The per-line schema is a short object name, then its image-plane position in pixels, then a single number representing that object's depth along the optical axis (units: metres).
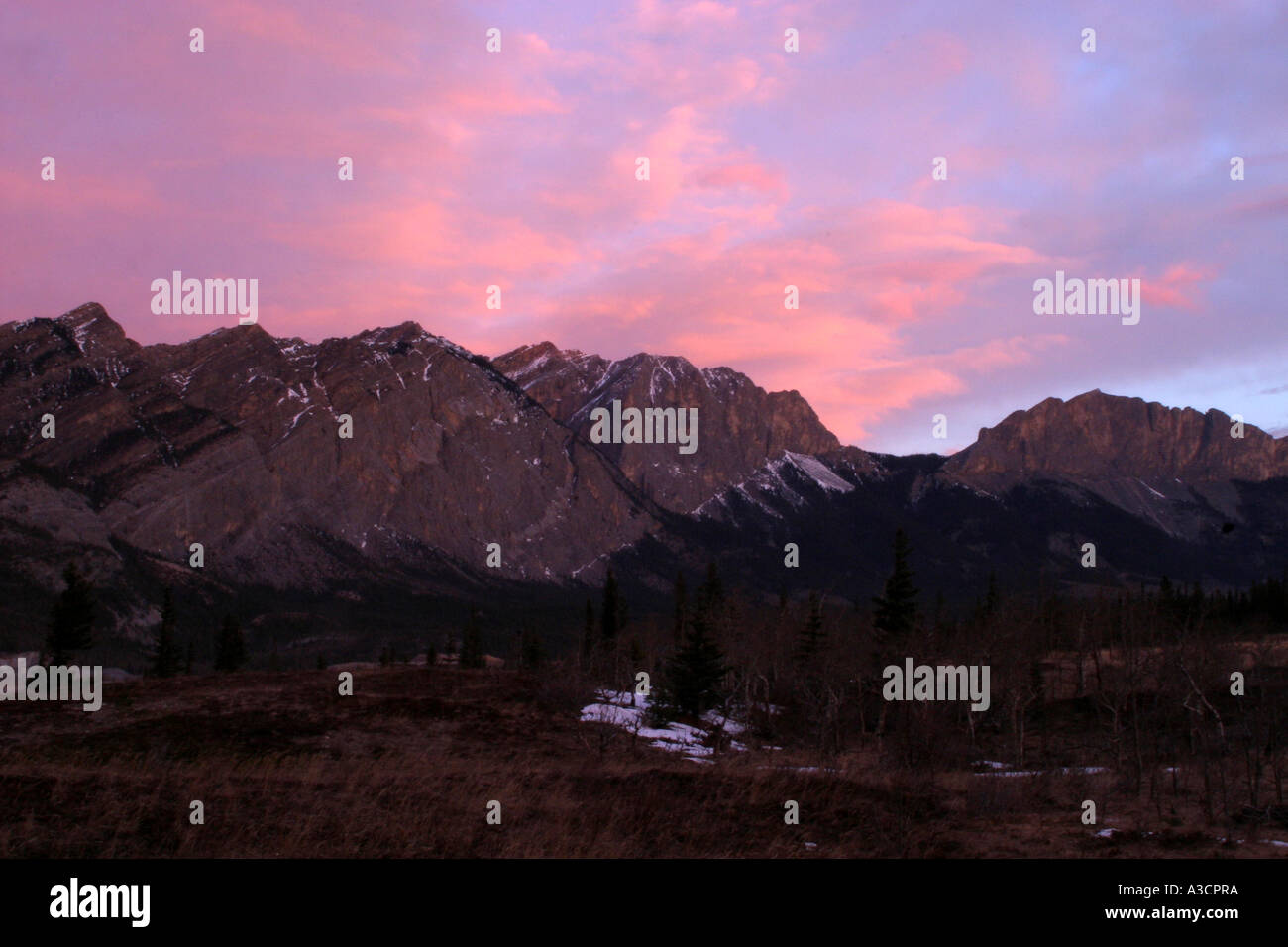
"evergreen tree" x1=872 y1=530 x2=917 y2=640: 58.97
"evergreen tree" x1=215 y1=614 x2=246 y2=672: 86.00
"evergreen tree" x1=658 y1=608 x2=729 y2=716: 46.97
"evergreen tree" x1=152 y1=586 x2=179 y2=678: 83.81
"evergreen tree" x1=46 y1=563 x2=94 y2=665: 66.00
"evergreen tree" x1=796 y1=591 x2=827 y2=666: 55.22
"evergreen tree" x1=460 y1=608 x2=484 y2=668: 100.75
